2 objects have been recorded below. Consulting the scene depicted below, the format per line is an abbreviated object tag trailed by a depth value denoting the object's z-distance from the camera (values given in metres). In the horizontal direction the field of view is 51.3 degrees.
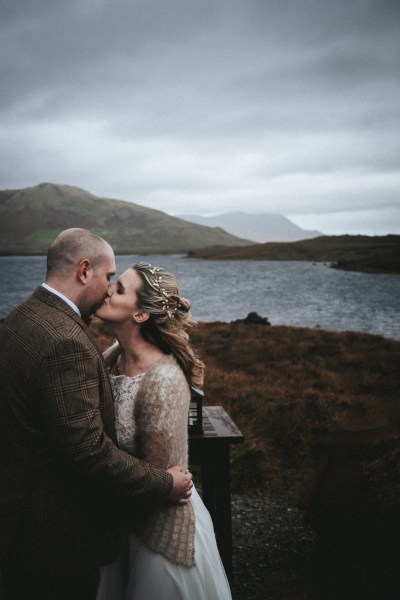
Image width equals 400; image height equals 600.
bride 2.26
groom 1.80
